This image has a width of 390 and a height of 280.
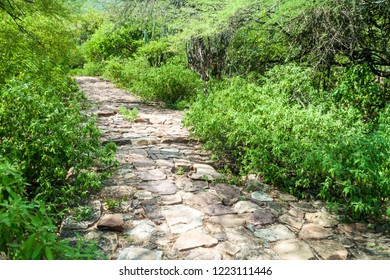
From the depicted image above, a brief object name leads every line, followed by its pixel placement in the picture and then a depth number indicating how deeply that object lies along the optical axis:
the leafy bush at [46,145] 3.06
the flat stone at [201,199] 3.33
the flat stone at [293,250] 2.59
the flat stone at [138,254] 2.42
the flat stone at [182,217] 2.87
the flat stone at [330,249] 2.65
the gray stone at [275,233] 2.87
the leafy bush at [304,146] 3.26
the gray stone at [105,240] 2.50
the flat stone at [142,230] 2.71
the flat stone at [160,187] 3.56
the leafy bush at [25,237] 1.54
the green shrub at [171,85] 9.26
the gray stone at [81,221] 2.76
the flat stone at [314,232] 2.96
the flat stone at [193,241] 2.59
